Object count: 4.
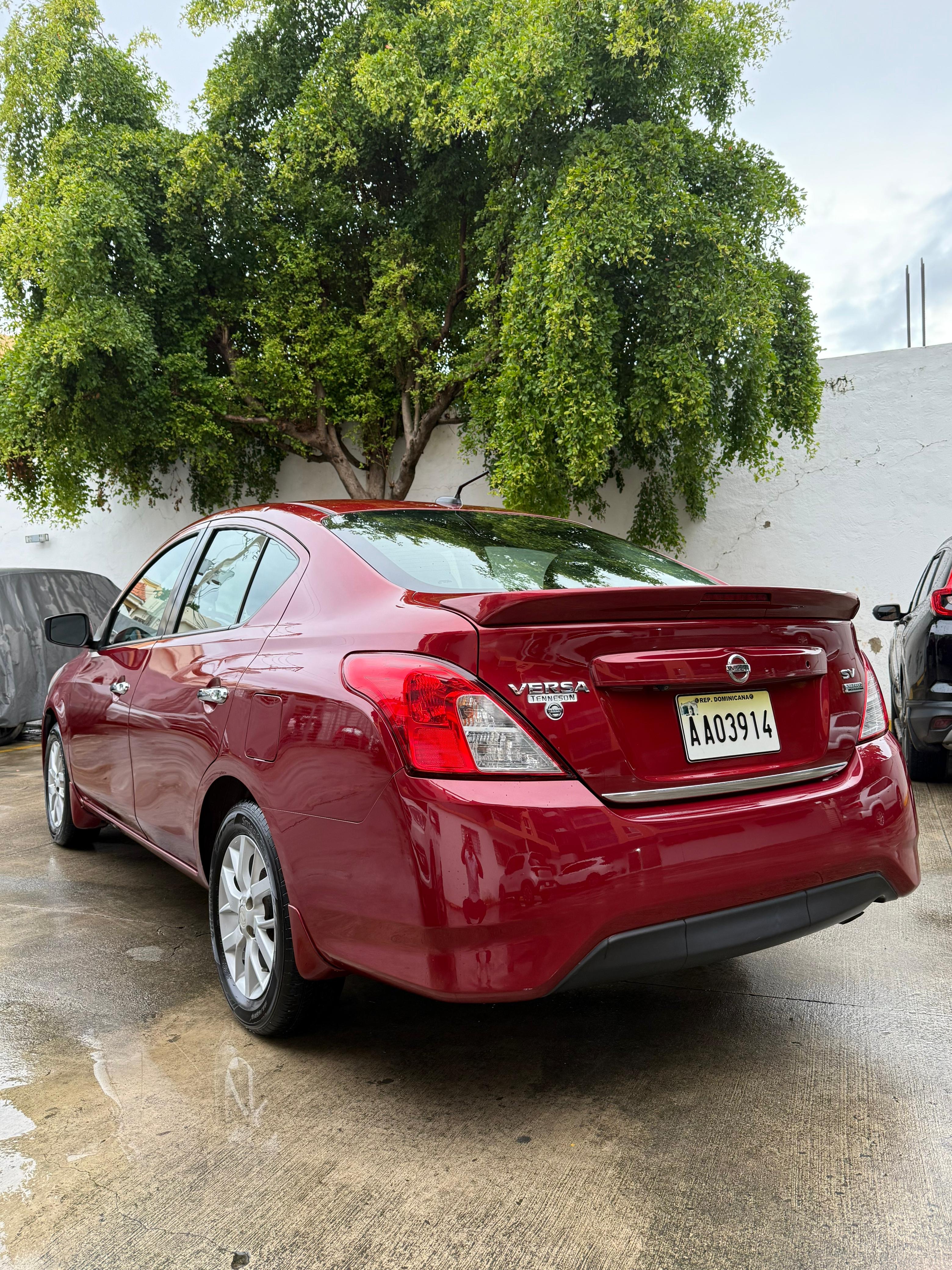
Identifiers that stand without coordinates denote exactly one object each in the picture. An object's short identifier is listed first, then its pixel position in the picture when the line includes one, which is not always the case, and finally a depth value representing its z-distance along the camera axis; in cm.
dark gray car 553
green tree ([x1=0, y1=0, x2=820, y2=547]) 938
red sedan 208
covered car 899
